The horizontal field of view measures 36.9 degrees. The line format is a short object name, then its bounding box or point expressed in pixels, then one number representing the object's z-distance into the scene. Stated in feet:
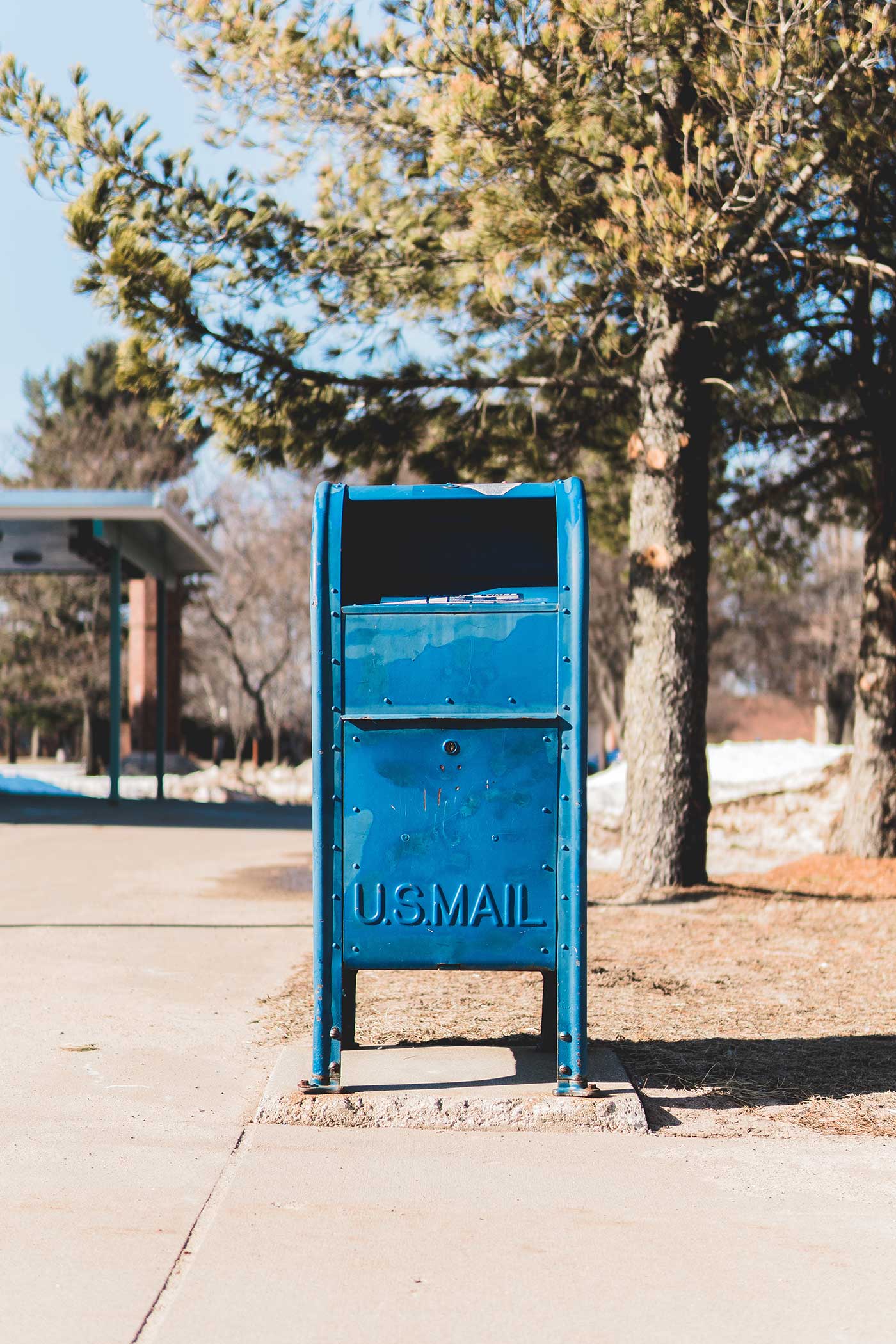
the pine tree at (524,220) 28.27
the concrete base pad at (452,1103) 14.49
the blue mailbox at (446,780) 14.73
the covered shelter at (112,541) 67.15
